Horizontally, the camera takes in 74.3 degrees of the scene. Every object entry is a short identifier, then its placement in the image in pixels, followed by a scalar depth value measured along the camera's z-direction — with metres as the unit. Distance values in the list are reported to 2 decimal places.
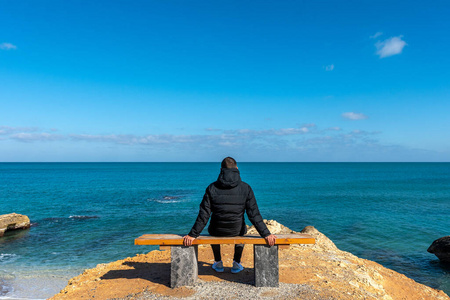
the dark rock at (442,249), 14.83
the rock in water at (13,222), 20.69
